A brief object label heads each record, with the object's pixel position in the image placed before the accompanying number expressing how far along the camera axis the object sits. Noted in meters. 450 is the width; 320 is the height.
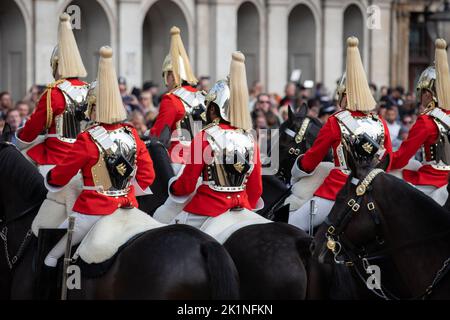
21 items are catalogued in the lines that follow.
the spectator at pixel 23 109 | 15.17
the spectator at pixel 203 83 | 19.54
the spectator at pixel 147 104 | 16.62
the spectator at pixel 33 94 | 16.39
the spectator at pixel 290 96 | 20.23
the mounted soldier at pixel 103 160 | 8.09
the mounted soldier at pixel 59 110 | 10.37
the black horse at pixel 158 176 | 10.13
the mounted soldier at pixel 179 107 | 11.77
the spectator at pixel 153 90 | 19.47
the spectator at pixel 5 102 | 16.30
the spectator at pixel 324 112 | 14.97
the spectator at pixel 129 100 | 16.97
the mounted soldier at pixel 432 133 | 10.11
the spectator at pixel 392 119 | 17.23
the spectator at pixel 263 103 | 17.06
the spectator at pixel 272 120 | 15.30
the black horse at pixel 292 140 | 11.34
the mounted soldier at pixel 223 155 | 8.49
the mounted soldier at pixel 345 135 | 9.44
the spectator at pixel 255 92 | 20.11
